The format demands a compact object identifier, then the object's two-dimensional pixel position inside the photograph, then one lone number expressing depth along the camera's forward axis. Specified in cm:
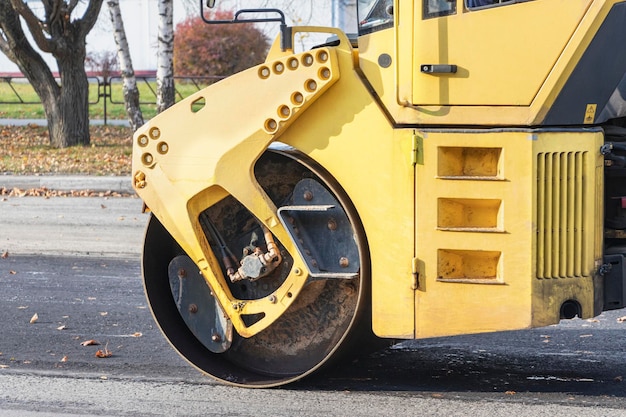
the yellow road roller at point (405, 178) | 489
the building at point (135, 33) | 3294
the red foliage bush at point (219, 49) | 2633
